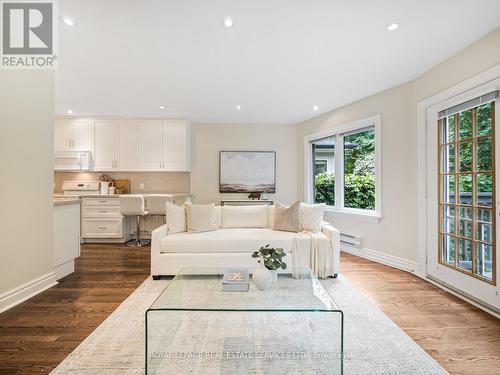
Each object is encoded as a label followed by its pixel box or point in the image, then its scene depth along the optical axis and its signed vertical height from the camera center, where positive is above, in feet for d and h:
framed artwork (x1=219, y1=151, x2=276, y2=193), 18.33 +1.27
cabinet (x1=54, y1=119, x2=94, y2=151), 17.02 +3.77
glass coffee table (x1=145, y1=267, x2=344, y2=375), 5.08 -3.57
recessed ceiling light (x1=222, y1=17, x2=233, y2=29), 6.88 +4.64
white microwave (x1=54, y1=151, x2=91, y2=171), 16.76 +1.91
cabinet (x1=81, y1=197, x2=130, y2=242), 15.90 -2.00
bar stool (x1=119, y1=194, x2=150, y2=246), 14.75 -0.98
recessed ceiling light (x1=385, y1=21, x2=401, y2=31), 6.98 +4.60
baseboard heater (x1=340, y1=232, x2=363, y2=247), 13.09 -2.74
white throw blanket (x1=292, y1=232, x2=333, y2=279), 9.83 -2.62
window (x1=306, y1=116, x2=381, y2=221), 13.07 +1.19
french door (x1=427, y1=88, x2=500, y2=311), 7.51 -0.23
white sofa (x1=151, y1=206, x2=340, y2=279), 9.76 -2.39
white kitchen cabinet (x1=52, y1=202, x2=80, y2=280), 9.68 -1.99
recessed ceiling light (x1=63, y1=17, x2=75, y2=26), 6.91 +4.66
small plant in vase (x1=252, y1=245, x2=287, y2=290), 6.08 -2.02
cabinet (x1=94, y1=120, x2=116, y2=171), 17.08 +2.97
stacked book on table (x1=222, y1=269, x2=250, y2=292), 6.10 -2.35
